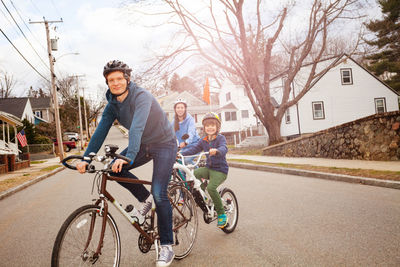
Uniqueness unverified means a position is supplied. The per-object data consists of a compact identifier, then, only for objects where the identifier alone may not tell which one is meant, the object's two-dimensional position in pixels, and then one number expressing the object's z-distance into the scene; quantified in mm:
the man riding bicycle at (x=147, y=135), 3301
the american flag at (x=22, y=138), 22291
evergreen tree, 36750
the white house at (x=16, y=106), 49394
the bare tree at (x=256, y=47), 21703
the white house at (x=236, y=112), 44800
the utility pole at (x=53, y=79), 25172
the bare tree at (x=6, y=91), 68375
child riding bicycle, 4574
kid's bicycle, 4342
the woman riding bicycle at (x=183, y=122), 6344
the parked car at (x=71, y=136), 53184
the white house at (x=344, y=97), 31969
